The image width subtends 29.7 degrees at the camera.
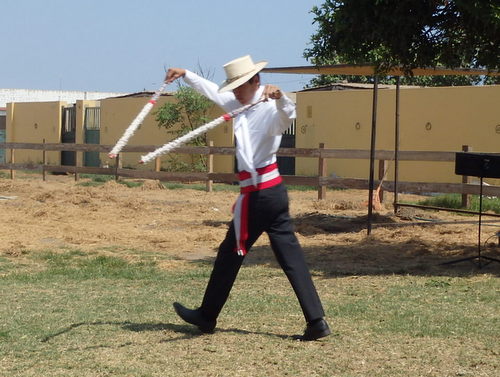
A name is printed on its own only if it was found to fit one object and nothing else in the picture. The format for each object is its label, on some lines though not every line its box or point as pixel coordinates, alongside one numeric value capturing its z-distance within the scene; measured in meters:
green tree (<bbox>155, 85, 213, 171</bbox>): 31.34
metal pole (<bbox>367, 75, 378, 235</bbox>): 13.66
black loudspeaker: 10.77
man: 6.67
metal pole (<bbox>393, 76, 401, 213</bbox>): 15.81
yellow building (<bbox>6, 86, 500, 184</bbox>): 23.75
